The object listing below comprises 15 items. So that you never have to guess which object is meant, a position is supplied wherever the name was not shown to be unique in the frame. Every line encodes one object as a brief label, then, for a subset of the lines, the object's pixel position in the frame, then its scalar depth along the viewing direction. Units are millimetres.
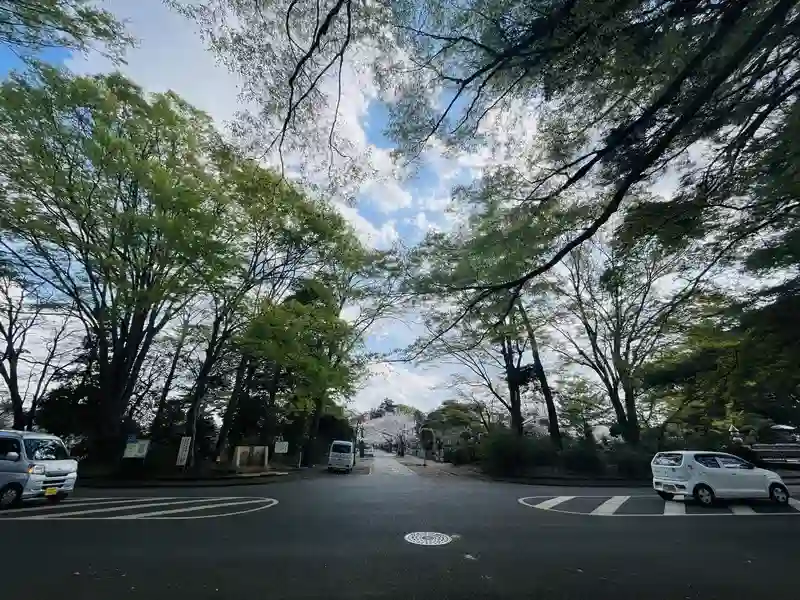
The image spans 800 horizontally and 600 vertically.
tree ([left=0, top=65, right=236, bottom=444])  12289
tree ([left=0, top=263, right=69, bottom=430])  16375
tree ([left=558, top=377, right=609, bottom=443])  22750
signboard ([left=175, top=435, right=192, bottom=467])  16781
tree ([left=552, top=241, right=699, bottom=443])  15938
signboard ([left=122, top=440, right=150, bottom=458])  15570
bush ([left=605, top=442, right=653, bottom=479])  18766
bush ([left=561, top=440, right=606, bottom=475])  19266
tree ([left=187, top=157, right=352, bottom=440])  15023
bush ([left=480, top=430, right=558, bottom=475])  20203
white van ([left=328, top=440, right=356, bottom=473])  23781
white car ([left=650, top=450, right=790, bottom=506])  10986
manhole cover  6191
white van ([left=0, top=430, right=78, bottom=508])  8703
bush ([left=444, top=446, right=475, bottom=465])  28078
